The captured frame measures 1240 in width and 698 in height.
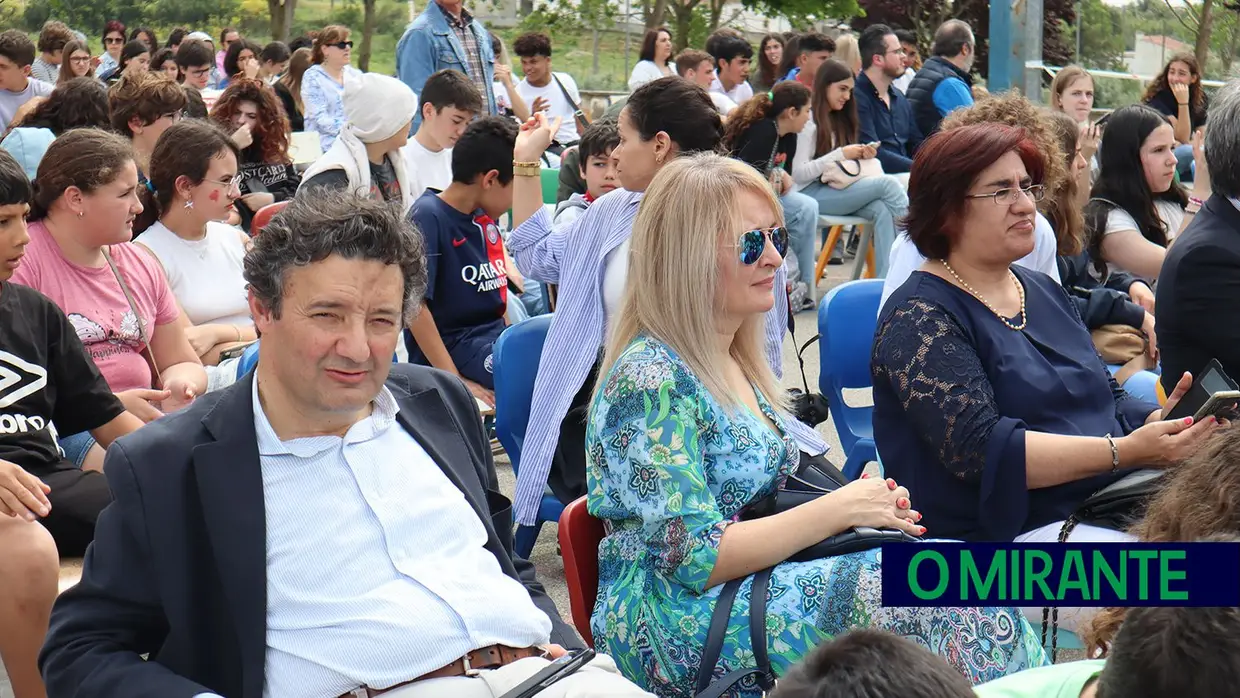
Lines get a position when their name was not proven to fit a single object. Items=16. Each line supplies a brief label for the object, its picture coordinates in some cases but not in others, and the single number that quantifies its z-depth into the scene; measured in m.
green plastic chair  8.13
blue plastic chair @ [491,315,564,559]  4.02
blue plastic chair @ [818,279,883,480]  4.50
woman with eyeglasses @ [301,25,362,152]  10.33
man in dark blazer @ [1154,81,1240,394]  3.55
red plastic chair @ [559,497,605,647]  2.73
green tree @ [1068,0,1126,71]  14.21
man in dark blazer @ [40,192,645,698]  2.10
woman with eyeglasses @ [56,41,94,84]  11.52
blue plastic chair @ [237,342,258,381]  3.78
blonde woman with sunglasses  2.45
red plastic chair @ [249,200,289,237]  5.83
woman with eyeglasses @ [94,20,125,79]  15.85
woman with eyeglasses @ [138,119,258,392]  4.87
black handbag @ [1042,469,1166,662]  2.97
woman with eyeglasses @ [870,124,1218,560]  3.01
